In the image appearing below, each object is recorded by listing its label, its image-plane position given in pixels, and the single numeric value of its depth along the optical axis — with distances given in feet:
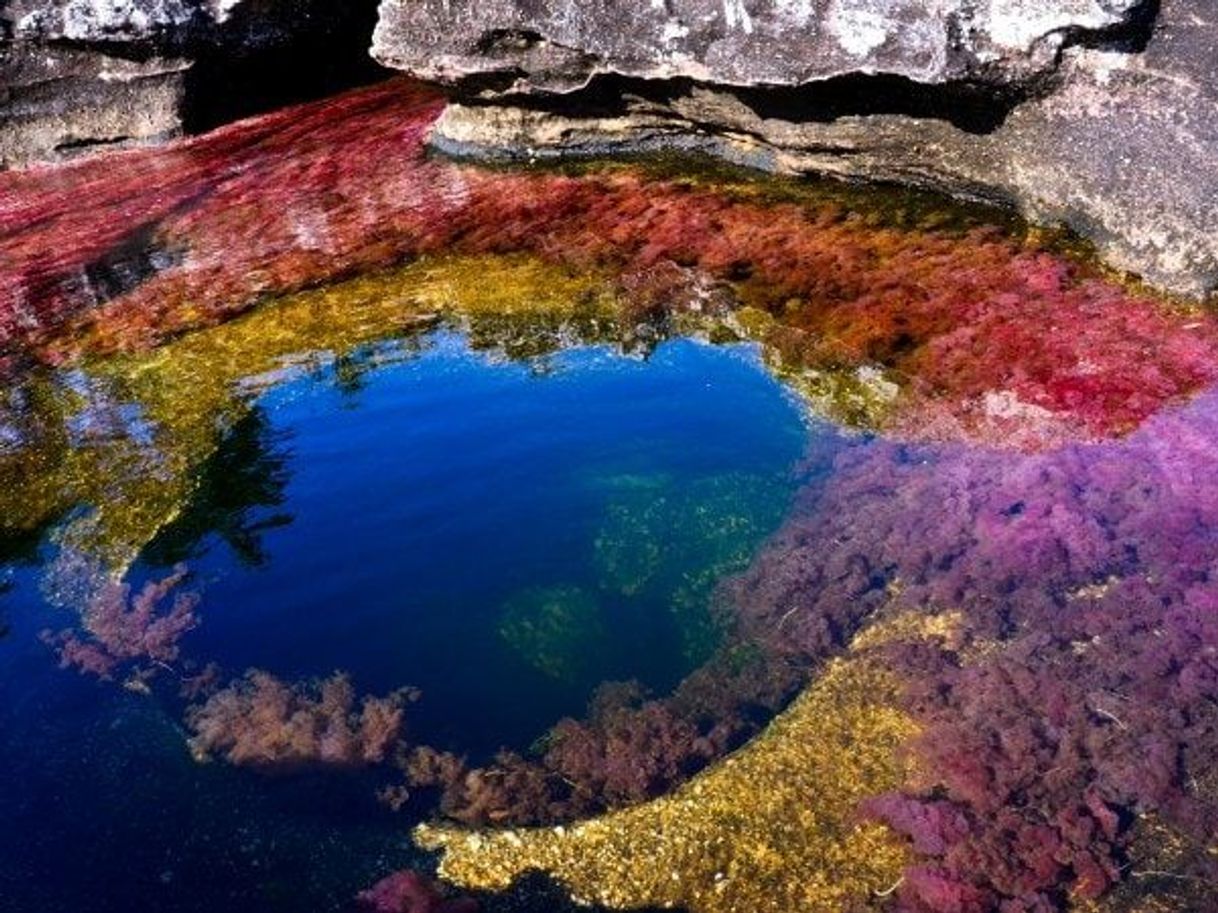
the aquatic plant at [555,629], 17.84
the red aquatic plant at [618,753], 15.33
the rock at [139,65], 39.24
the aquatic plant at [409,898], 13.66
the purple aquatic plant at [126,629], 18.44
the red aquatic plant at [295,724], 16.31
